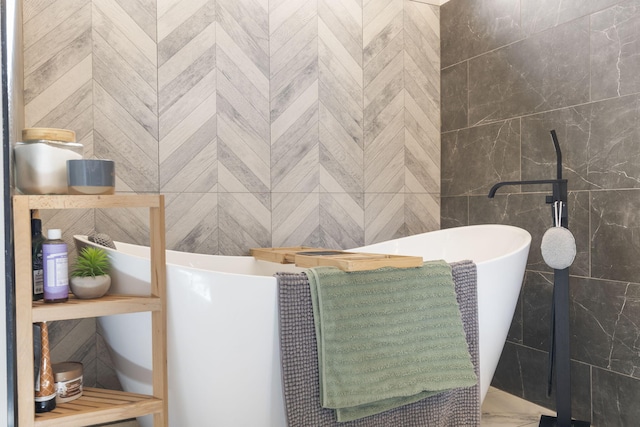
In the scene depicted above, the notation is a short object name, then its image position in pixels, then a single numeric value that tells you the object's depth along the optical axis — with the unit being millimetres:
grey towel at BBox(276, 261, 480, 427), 1605
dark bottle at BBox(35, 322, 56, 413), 1417
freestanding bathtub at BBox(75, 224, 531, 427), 1582
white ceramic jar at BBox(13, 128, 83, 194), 1409
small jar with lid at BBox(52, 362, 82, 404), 1506
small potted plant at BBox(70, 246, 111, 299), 1506
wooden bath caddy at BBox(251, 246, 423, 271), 1779
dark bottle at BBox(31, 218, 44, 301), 1419
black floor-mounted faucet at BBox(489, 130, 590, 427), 2010
